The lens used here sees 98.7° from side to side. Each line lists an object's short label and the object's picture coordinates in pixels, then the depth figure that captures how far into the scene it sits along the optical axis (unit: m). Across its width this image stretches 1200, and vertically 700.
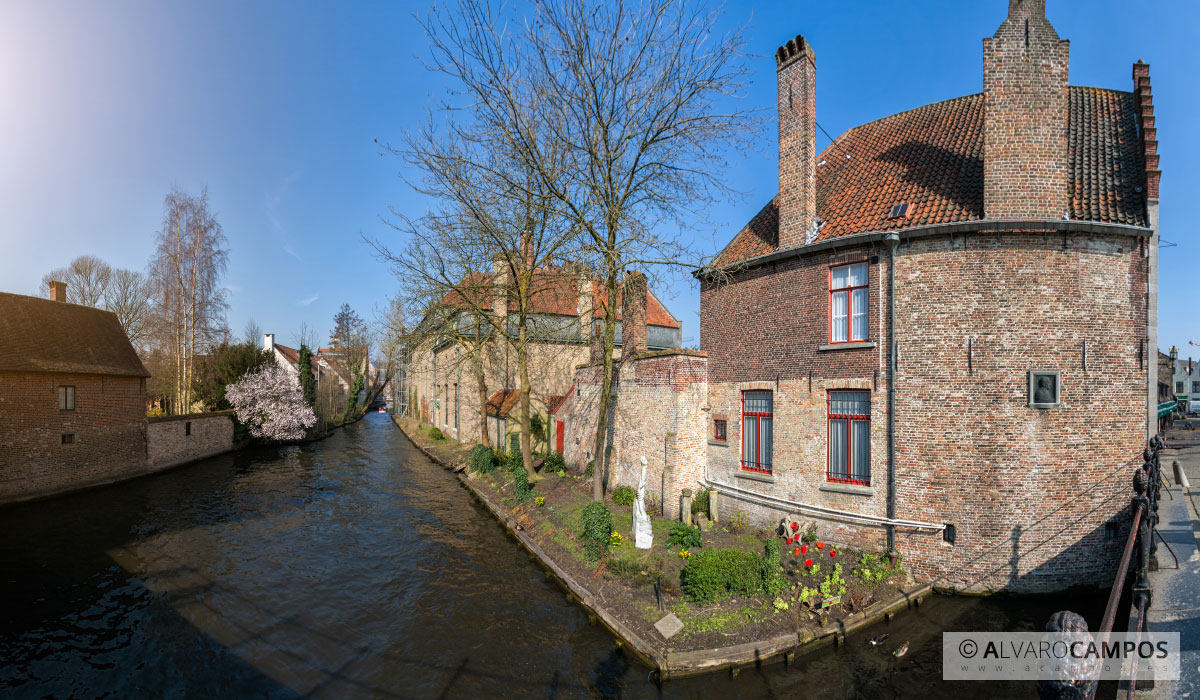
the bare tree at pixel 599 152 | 10.98
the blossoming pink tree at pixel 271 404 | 29.06
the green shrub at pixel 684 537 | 10.54
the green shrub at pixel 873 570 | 9.50
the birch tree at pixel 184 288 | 26.59
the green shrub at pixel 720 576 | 8.55
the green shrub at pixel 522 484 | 15.54
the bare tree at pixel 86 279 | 33.53
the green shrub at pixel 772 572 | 8.84
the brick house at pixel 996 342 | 9.23
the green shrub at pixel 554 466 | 18.22
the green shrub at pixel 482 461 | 20.53
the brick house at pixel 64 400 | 17.31
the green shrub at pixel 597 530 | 10.72
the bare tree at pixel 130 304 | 33.69
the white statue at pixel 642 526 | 10.77
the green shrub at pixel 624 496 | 13.73
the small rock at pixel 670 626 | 8.07
